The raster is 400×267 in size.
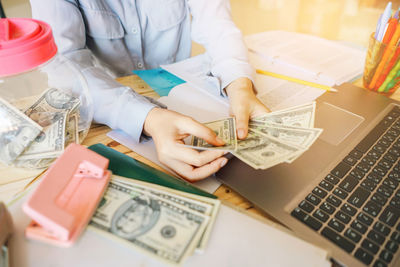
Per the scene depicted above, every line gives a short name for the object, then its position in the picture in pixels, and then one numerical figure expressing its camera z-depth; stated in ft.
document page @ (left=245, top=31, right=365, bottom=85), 2.94
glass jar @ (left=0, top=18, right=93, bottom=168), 1.33
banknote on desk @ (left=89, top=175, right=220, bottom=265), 1.21
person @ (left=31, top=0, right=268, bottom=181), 1.79
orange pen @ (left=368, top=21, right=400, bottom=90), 2.38
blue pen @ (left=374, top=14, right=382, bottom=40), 2.49
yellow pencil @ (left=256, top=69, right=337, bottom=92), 2.67
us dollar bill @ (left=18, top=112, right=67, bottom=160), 1.72
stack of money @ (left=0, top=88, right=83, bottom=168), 1.69
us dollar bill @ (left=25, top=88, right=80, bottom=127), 1.87
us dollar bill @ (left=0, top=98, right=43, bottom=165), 1.68
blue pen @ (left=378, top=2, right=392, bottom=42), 2.42
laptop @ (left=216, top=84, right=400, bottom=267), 1.30
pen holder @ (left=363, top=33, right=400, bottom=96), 2.43
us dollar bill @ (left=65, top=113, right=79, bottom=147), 1.87
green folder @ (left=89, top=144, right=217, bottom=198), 1.54
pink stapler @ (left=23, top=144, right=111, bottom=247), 1.18
